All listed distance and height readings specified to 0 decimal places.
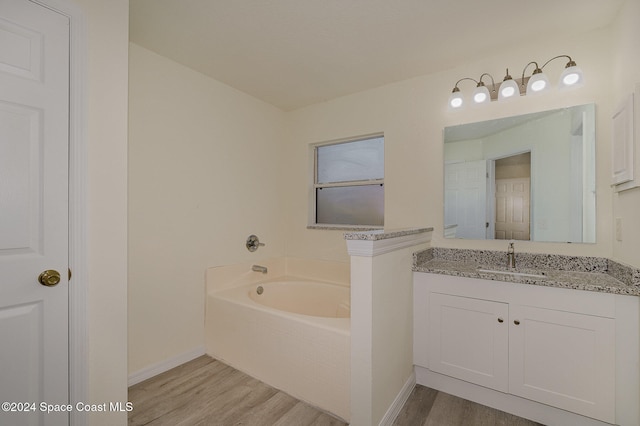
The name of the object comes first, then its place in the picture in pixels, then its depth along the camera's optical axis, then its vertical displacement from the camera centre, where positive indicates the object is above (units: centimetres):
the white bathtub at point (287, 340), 171 -88
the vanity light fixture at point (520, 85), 184 +88
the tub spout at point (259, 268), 288 -53
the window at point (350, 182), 288 +32
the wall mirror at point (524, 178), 194 +26
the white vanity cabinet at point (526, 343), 151 -76
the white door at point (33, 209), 111 +2
